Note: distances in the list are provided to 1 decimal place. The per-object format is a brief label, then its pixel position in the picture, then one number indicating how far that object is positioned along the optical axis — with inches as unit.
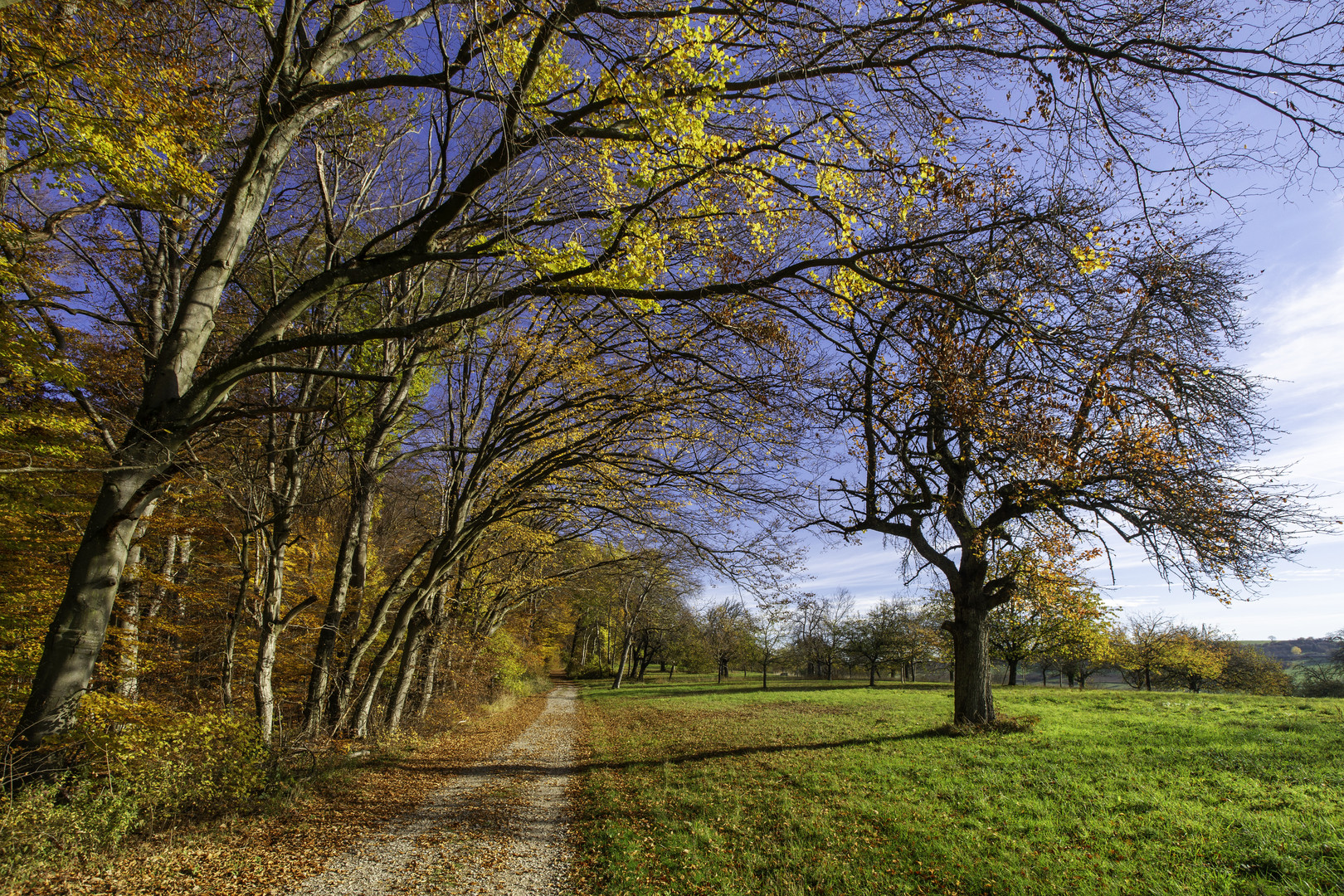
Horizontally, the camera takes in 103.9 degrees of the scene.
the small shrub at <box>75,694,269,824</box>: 219.9
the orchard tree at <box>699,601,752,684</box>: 1527.3
